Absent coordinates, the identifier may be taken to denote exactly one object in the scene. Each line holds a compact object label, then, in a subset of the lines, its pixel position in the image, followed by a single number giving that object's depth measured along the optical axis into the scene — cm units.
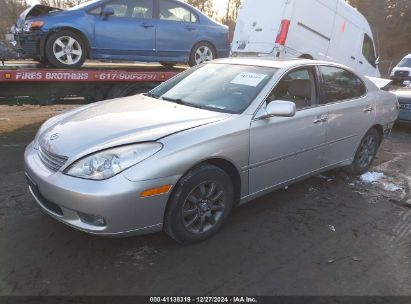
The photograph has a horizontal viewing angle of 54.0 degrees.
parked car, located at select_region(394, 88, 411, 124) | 870
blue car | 664
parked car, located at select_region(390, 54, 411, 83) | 1905
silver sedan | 296
